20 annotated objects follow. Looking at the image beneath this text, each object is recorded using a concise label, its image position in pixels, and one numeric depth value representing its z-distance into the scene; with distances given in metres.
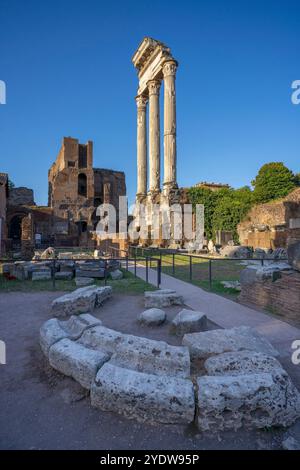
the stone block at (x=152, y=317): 4.28
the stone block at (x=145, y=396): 2.07
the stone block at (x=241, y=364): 2.45
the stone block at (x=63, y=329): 3.23
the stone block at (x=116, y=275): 9.07
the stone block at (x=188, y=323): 3.85
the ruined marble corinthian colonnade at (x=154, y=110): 21.56
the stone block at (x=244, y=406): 2.03
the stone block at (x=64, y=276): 8.99
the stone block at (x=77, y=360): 2.52
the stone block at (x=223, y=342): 2.93
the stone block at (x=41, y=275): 8.90
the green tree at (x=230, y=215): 26.22
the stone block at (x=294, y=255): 5.07
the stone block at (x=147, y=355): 2.60
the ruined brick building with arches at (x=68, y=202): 30.67
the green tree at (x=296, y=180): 37.75
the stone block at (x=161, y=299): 5.51
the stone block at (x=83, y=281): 8.04
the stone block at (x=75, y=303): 4.87
